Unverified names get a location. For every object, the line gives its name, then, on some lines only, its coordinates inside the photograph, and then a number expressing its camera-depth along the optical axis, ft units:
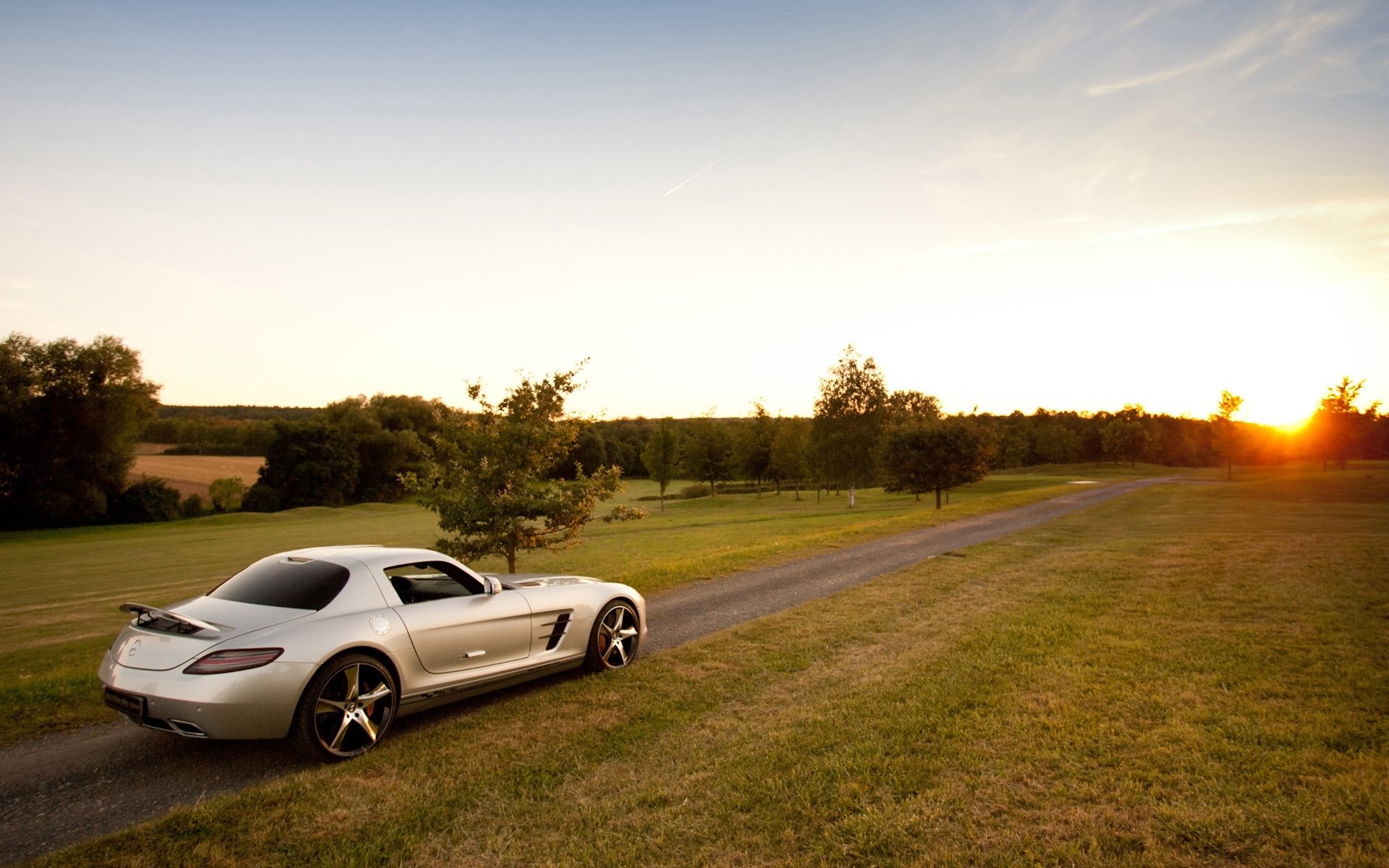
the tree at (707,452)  218.18
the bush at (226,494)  198.18
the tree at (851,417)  158.71
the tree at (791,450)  211.00
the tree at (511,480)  40.73
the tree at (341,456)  223.71
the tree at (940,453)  123.03
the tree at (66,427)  160.56
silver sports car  15.84
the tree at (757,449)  219.41
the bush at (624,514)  43.86
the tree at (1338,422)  218.38
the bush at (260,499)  207.29
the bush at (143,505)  173.06
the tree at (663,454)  205.77
